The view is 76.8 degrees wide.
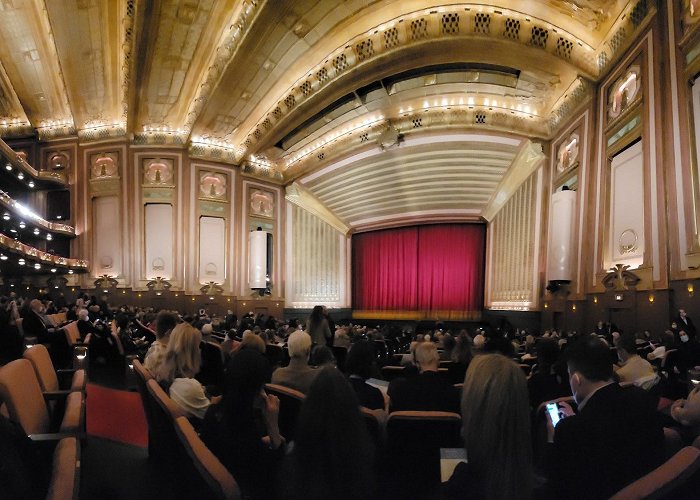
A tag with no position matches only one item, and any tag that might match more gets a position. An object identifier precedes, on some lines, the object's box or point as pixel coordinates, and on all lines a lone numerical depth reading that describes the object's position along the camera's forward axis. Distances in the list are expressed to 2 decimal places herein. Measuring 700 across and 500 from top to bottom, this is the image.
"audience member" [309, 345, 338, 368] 3.03
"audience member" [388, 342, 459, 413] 2.38
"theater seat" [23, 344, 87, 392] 2.88
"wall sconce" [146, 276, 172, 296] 15.20
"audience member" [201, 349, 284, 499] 1.62
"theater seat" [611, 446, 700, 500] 1.18
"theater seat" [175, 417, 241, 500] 1.24
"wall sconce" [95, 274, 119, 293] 15.16
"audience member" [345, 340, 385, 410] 2.73
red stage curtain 17.41
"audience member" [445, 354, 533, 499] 1.27
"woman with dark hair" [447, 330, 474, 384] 4.06
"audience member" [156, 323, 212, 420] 2.78
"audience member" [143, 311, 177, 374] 3.18
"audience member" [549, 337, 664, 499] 1.46
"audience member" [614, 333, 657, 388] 3.09
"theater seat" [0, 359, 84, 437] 2.00
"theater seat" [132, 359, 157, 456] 2.43
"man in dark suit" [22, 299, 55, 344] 6.07
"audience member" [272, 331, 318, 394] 2.76
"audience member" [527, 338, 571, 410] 2.89
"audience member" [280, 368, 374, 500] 1.25
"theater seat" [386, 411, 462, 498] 1.97
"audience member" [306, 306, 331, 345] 6.25
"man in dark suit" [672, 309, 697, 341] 5.93
